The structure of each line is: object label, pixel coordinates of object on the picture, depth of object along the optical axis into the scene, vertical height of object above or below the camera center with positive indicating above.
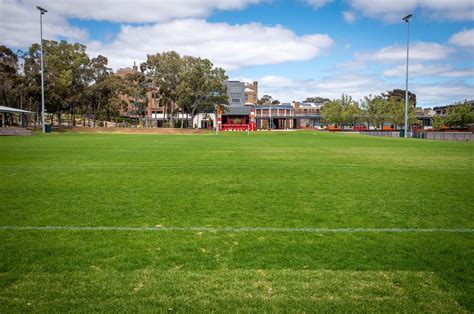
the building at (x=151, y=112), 119.95 +5.97
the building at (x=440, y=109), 130.27 +8.31
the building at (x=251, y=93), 137.12 +14.15
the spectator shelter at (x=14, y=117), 51.30 +2.40
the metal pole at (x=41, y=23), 52.00 +14.61
